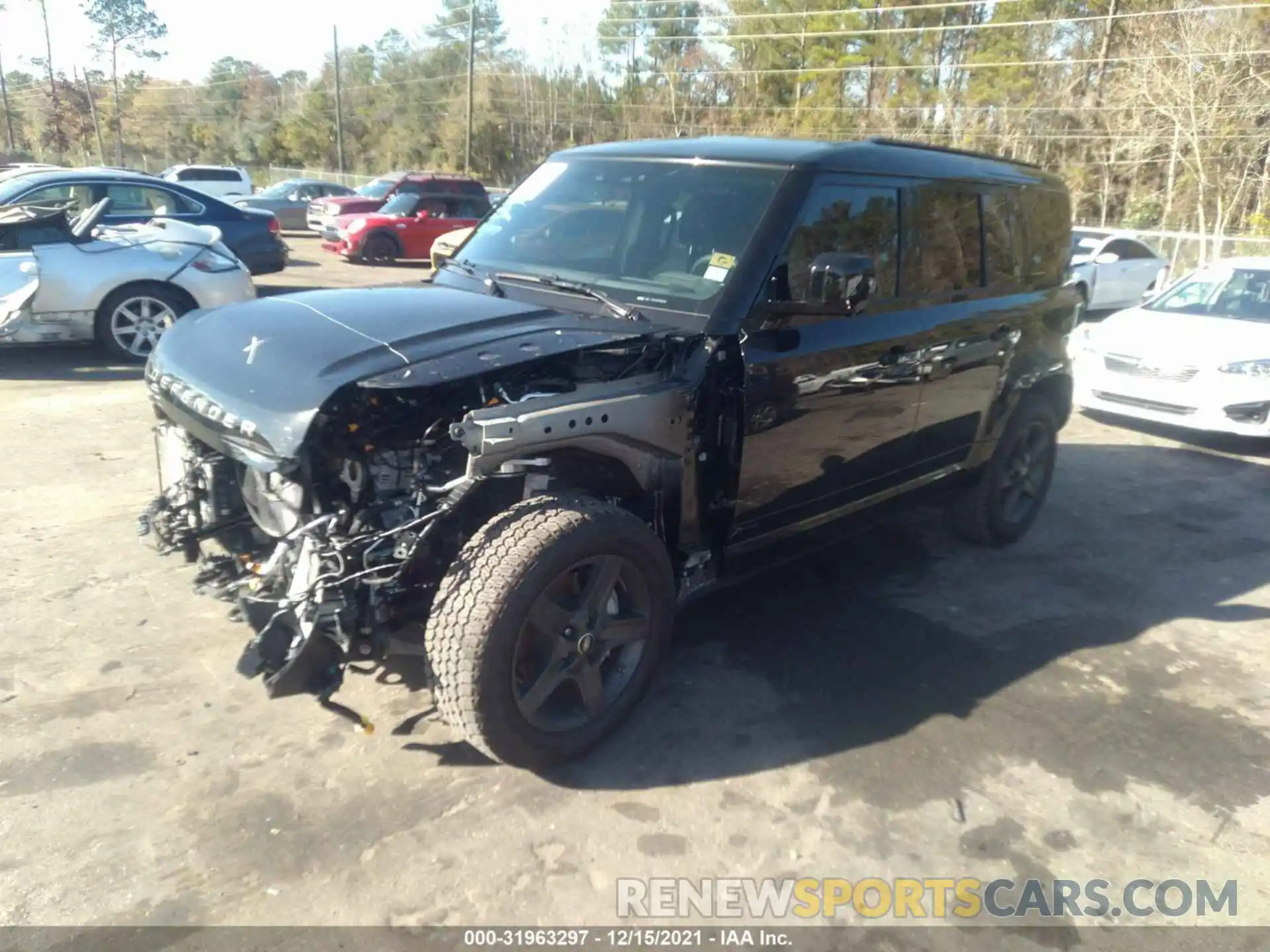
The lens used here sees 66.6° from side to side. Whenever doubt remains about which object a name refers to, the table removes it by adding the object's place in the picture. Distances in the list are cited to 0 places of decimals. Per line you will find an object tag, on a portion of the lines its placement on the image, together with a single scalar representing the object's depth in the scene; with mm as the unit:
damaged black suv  2953
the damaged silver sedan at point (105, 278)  8125
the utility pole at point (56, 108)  54656
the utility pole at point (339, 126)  49250
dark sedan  10305
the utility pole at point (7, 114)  56719
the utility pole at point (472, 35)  40019
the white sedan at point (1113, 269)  14797
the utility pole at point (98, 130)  56691
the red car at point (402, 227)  18984
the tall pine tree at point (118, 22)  58594
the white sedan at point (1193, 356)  7777
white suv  26141
